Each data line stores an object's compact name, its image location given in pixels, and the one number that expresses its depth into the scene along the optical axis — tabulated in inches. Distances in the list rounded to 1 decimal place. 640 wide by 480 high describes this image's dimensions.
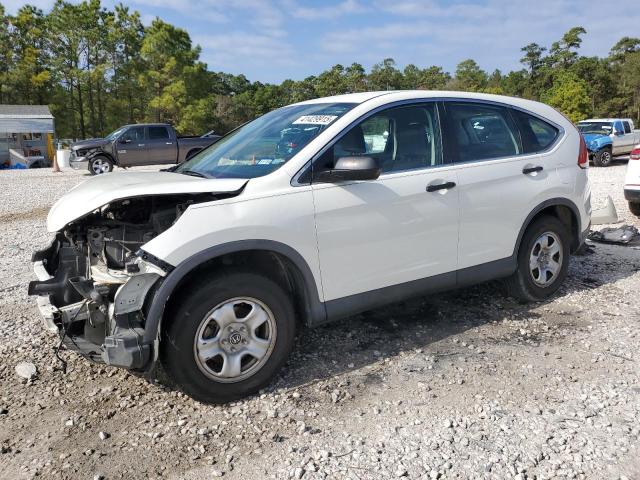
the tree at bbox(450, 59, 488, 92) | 2721.0
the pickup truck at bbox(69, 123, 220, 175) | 759.1
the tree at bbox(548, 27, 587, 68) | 2477.9
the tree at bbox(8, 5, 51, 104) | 1638.8
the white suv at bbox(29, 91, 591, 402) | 118.7
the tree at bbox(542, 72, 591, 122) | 1745.8
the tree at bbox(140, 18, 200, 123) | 1615.4
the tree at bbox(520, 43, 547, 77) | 2908.5
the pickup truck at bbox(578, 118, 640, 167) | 745.6
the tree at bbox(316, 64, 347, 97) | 2637.8
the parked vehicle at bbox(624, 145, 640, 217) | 328.8
